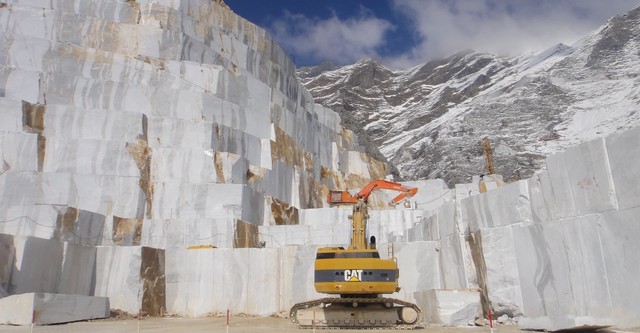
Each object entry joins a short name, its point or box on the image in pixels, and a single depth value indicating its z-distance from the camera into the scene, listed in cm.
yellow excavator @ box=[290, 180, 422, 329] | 1534
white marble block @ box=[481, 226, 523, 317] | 1512
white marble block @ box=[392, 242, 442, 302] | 1995
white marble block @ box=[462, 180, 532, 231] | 1507
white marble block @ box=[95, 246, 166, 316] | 2058
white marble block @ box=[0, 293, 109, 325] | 1554
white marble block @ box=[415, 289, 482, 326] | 1560
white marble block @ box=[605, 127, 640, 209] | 1100
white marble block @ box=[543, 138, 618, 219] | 1187
